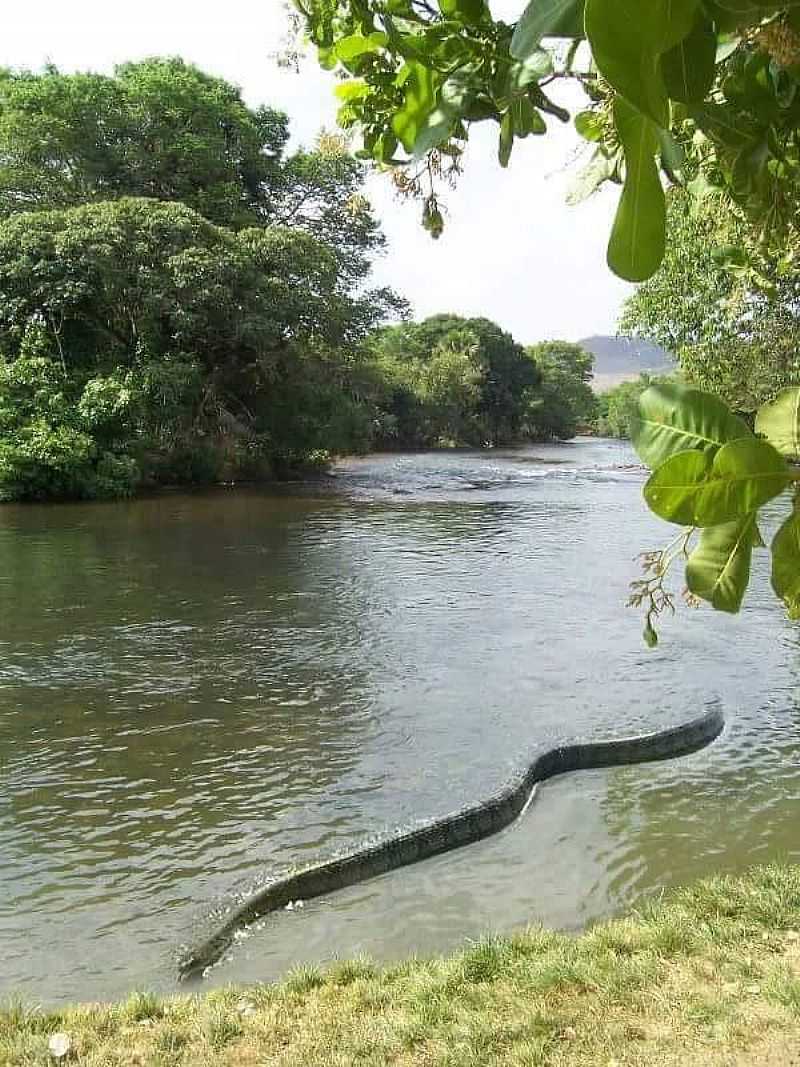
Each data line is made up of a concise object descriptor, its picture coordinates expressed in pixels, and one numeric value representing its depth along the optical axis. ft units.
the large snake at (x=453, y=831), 13.62
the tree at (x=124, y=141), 76.54
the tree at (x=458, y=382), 157.07
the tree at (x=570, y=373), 232.12
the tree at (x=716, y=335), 40.91
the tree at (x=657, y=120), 2.27
